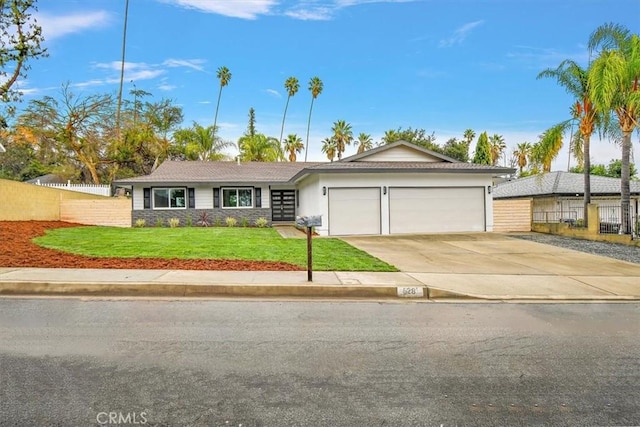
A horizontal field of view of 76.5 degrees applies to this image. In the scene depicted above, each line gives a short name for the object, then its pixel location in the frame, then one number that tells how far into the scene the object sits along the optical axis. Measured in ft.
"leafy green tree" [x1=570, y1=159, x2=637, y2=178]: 153.05
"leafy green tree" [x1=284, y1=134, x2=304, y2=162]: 171.83
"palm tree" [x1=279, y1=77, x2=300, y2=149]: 165.68
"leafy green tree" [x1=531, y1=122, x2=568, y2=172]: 62.28
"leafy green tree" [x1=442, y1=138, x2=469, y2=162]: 181.57
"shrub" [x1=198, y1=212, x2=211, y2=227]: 78.79
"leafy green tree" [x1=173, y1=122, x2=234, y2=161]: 129.02
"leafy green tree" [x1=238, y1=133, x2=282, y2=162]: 134.51
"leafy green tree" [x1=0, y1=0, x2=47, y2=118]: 43.24
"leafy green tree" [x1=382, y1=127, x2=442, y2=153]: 180.14
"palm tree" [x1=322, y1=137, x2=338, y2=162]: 174.09
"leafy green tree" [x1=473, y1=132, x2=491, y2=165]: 148.46
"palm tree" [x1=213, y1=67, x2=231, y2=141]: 155.33
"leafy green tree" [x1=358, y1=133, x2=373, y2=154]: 179.22
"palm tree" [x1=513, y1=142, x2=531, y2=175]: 190.60
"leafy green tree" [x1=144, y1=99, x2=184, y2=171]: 127.34
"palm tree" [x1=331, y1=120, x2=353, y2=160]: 171.22
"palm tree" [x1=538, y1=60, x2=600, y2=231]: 59.06
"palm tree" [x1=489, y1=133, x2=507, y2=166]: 187.11
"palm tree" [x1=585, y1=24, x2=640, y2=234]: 51.39
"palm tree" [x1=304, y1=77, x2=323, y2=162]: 166.71
